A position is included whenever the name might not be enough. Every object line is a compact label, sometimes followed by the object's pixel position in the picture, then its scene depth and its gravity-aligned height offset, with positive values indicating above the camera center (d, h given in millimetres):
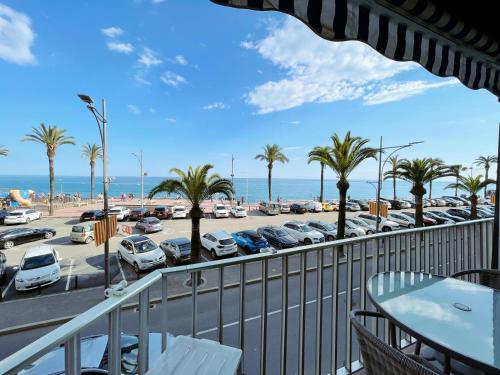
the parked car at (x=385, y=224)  21531 -3426
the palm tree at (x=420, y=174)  19359 +635
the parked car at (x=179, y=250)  14648 -3843
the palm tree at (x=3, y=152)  23709 +2754
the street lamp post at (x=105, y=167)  10586 +560
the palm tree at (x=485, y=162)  40781 +3217
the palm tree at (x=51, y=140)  27961 +4582
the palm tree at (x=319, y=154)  16500 +1861
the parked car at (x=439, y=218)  24111 -3307
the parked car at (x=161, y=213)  29375 -3424
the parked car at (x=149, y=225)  22578 -3746
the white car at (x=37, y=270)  10828 -3770
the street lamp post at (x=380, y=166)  16388 +1184
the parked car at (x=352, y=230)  19625 -3586
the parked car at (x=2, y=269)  11805 -3934
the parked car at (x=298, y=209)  34438 -3475
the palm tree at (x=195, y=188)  12406 -269
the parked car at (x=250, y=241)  16375 -3791
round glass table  1390 -857
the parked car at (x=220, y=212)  30417 -3440
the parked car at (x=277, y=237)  17031 -3726
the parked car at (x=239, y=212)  30648 -3455
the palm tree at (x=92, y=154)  40688 +4406
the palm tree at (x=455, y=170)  18772 +941
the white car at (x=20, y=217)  24391 -3241
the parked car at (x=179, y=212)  29766 -3415
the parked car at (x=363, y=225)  20794 -3521
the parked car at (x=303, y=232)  18297 -3643
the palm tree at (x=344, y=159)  15766 +1463
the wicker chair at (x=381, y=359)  1118 -811
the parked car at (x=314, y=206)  35250 -3256
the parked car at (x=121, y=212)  27391 -3177
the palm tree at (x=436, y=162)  19522 +1533
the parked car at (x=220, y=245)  15367 -3700
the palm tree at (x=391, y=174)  20497 +683
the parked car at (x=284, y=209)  34500 -3486
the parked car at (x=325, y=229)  19966 -3722
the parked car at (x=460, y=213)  25791 -3140
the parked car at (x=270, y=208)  33531 -3405
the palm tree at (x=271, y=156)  39688 +4019
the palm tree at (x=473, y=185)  22922 -215
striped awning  1528 +1138
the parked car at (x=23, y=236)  17234 -3774
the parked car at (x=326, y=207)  36219 -3376
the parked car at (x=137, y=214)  28750 -3479
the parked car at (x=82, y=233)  18547 -3605
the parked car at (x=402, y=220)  22859 -3407
